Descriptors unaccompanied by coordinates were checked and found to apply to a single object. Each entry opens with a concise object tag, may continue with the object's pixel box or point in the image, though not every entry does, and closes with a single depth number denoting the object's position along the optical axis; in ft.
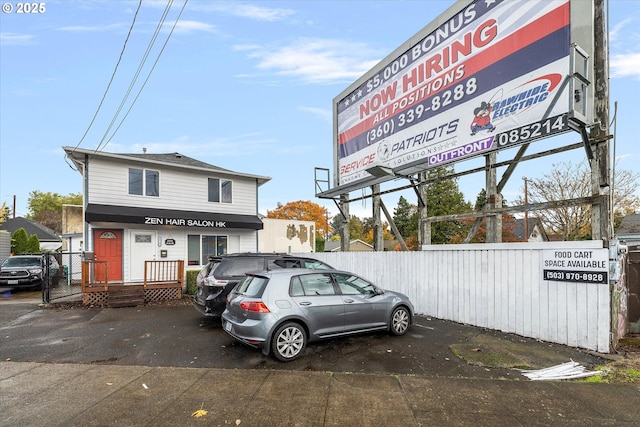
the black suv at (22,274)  47.62
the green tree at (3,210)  88.79
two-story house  45.83
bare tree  77.20
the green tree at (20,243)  87.86
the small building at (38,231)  129.70
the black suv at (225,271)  26.03
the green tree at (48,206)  188.55
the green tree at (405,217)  148.05
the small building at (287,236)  81.61
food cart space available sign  18.65
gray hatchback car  17.97
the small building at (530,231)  137.00
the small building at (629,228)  65.16
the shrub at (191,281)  43.27
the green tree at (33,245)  89.71
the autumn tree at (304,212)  180.55
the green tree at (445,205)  121.08
